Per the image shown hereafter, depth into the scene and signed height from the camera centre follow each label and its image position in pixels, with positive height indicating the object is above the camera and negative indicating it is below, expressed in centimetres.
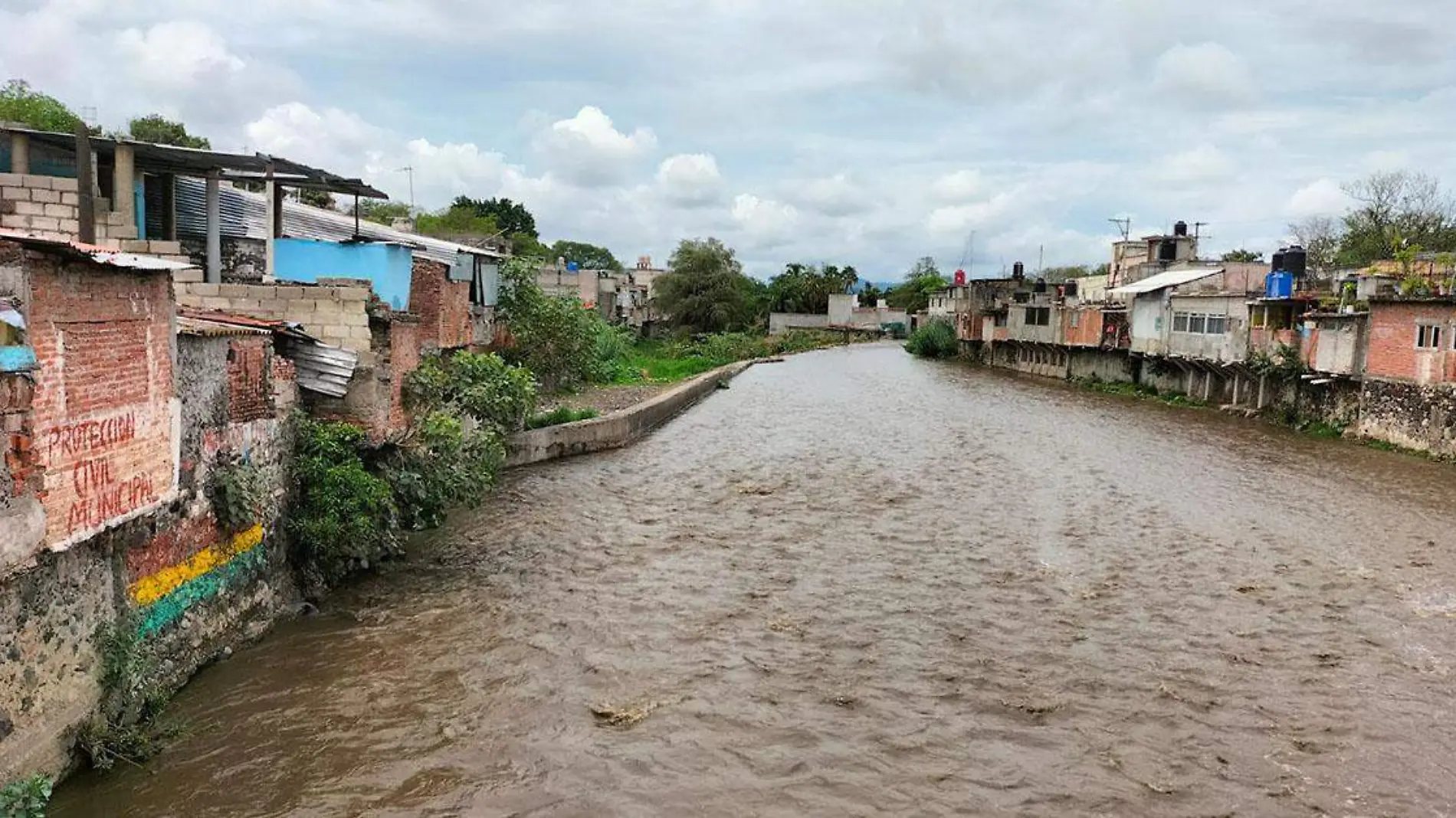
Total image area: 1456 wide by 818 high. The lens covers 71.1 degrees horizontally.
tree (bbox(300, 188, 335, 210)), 3369 +340
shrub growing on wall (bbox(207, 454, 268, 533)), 785 -154
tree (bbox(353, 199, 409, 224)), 4938 +495
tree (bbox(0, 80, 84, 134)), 3000 +540
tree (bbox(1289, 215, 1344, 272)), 4672 +468
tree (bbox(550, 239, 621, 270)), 9669 +554
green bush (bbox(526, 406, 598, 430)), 2008 -221
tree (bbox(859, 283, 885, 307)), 9675 +285
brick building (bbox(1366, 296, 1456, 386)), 2119 +14
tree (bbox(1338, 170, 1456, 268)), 4281 +507
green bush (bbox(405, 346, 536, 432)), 1154 -97
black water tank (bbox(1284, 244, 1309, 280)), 3053 +242
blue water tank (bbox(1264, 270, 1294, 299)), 2841 +156
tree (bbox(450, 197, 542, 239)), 7294 +684
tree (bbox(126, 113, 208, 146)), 3569 +582
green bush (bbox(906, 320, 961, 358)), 6006 -91
